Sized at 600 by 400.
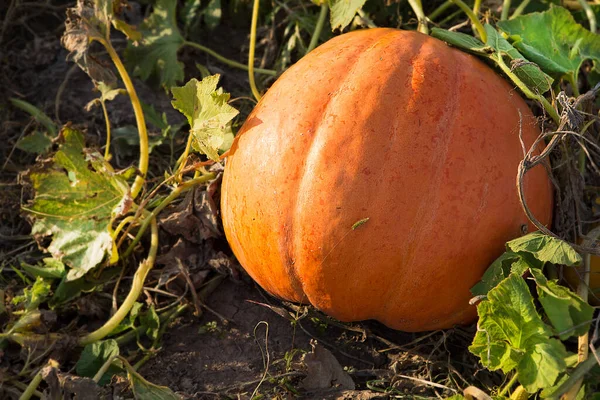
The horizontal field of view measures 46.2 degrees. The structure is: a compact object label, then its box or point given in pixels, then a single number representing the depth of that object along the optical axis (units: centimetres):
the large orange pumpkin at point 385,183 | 189
